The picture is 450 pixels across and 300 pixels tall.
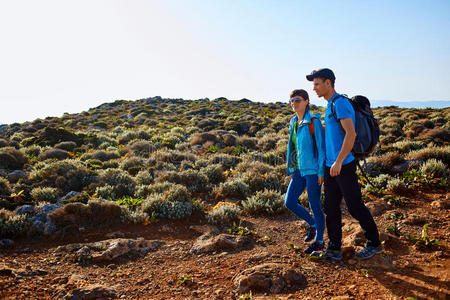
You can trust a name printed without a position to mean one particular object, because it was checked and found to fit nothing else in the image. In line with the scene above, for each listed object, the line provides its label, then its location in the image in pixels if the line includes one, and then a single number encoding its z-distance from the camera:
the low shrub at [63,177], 7.88
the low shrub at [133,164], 9.48
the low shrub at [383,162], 8.00
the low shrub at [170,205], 5.97
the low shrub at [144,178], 8.23
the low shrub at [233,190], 7.35
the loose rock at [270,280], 3.15
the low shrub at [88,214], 5.52
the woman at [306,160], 3.62
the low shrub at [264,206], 6.06
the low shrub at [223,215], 5.66
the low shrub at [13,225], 5.11
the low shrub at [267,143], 13.15
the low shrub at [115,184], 7.21
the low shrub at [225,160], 10.20
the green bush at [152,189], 7.16
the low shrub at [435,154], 7.98
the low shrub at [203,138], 14.65
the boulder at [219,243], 4.50
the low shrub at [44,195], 6.75
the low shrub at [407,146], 9.83
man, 2.98
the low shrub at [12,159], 10.24
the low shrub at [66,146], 13.97
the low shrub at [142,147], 12.52
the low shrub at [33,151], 12.80
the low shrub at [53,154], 11.81
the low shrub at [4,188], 6.84
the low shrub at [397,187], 6.33
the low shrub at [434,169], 6.86
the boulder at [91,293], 3.28
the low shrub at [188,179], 8.05
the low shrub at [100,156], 11.63
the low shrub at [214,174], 8.73
